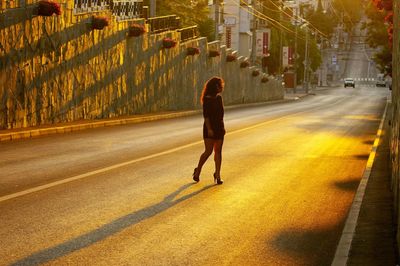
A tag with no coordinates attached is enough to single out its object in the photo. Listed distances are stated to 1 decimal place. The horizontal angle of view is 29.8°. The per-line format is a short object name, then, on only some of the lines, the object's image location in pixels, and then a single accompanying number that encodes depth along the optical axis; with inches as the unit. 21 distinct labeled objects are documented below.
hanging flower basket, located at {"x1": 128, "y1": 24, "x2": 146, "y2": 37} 1278.3
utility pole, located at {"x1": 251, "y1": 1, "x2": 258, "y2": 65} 2802.7
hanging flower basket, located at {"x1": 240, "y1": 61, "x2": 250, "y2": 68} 2317.5
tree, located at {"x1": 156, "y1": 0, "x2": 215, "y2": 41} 2268.7
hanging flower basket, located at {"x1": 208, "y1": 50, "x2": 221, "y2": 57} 1908.1
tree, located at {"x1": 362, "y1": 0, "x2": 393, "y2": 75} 2194.9
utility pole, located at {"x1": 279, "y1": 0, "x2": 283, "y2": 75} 3556.8
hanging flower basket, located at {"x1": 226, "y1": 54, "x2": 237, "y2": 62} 2129.3
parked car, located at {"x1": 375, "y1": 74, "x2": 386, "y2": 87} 5285.4
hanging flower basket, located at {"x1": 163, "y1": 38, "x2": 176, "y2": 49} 1473.9
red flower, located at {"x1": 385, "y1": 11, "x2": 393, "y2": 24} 840.9
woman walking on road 487.5
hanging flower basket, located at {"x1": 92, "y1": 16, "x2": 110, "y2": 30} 1098.1
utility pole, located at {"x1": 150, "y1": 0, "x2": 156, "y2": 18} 1513.3
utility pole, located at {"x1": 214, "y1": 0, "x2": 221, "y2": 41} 2014.0
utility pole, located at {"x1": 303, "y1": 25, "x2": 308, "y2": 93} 3725.4
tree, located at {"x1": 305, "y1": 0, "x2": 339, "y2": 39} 6978.8
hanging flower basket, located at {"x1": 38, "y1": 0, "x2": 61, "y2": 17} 920.9
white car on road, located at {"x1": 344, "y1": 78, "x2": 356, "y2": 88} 5000.0
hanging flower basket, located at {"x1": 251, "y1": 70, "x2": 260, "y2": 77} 2486.8
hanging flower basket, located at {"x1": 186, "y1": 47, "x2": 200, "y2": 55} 1686.8
